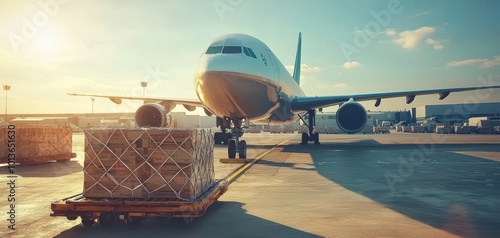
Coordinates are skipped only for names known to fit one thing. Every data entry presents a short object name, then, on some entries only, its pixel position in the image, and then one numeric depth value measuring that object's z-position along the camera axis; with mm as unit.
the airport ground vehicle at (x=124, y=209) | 5648
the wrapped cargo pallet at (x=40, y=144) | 15258
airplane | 13383
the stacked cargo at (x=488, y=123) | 53556
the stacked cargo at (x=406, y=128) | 63953
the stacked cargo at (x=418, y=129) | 58281
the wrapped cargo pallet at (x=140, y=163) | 6164
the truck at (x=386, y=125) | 78000
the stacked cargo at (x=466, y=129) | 49938
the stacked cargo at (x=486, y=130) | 48597
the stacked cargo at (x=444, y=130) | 52906
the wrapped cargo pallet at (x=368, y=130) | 60269
